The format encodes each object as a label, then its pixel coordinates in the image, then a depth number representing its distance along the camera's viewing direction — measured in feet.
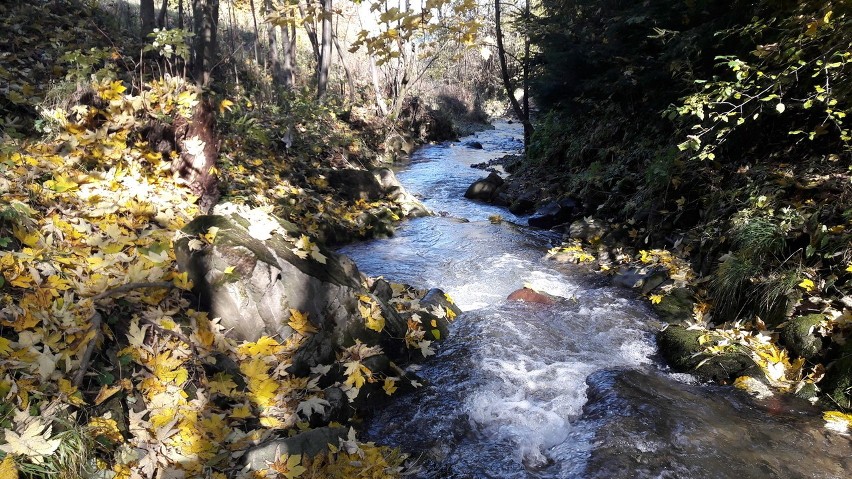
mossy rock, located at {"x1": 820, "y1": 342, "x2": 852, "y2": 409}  12.12
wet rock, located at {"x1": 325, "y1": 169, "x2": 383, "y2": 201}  32.78
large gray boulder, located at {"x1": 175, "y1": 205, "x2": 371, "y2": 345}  11.82
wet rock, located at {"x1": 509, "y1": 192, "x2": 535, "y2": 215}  36.65
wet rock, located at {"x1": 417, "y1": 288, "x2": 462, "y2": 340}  16.39
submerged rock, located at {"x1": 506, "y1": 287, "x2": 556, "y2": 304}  19.93
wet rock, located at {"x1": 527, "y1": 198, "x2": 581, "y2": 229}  31.91
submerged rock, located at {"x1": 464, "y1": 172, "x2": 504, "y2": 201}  41.37
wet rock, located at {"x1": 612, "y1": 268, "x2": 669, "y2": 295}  20.08
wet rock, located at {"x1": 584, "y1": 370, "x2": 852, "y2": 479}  10.53
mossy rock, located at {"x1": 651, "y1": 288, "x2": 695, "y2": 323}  17.56
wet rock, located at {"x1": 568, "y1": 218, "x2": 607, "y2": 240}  26.99
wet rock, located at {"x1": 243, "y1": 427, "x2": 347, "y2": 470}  9.04
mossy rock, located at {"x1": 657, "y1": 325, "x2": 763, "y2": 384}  13.94
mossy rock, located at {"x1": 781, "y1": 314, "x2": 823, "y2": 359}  13.42
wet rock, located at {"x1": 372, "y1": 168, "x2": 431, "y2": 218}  34.99
